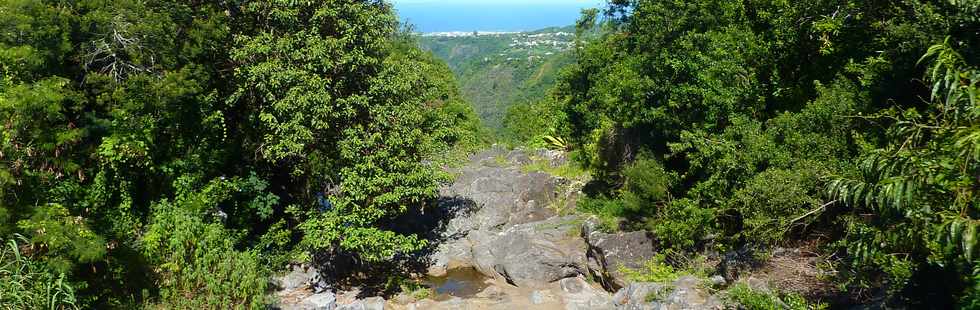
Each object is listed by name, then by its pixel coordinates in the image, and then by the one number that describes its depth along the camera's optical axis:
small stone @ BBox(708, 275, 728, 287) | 10.34
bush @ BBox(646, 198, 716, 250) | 11.42
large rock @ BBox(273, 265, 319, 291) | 12.56
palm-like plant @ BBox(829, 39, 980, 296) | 3.46
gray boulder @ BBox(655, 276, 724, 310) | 9.61
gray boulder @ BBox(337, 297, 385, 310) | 11.70
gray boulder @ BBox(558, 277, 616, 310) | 11.73
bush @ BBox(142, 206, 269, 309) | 9.10
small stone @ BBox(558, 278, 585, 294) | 12.83
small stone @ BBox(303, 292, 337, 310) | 11.49
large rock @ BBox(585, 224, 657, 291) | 12.58
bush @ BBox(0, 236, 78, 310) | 6.76
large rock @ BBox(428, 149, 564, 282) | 14.35
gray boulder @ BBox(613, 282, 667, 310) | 10.37
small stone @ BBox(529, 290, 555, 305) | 12.42
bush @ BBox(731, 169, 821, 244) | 9.17
